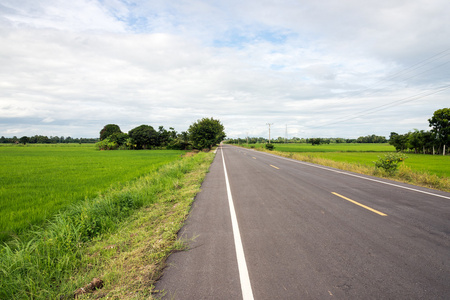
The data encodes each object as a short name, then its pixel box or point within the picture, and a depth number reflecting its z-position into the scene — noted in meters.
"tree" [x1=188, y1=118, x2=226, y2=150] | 48.59
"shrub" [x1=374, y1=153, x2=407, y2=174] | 11.75
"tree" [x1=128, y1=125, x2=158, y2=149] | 59.69
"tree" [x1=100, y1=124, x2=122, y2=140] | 95.00
